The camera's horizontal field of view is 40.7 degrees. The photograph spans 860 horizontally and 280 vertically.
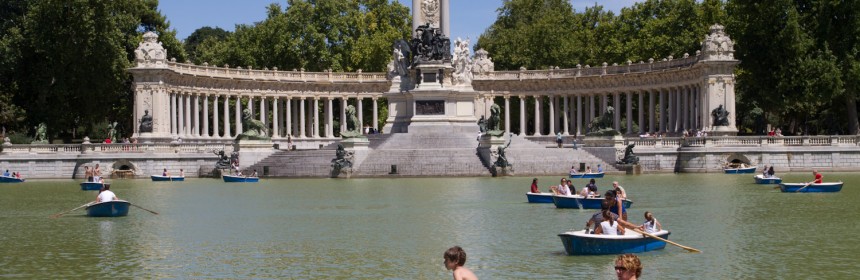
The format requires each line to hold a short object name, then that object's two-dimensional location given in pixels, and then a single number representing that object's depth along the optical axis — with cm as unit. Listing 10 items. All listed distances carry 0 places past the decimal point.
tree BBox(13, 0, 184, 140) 8238
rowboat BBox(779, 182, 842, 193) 4550
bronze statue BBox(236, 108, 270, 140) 7056
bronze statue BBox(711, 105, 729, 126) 7338
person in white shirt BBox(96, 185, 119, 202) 3641
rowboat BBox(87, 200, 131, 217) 3634
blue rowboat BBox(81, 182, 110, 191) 5325
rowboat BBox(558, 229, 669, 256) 2494
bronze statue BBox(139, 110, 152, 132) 7931
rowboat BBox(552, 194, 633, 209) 3731
